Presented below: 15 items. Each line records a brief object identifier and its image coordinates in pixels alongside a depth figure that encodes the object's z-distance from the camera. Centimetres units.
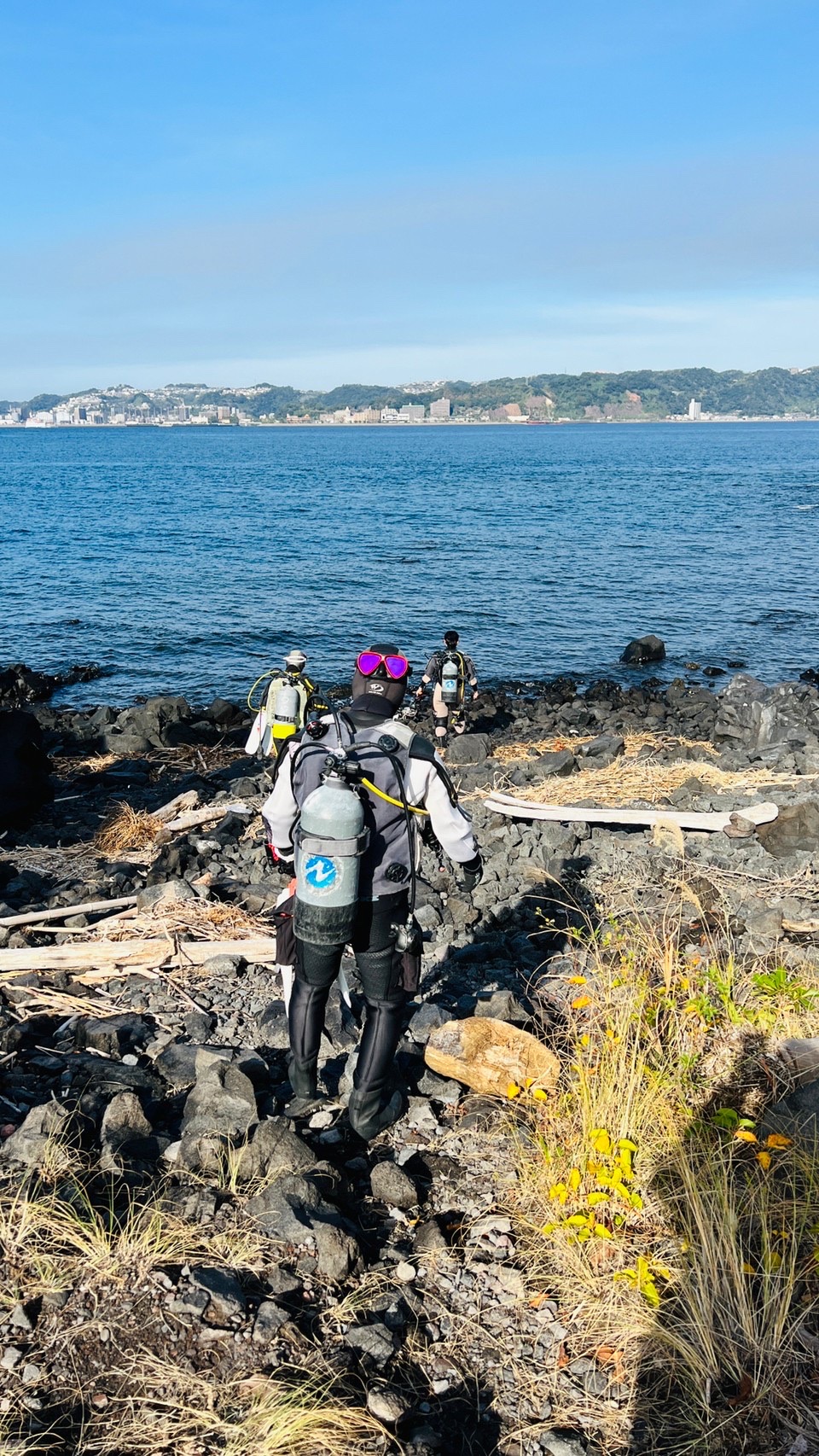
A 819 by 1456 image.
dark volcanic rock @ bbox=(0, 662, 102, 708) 2212
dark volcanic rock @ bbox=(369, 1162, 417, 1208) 471
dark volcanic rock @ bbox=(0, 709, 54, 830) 1223
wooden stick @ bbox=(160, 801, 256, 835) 1137
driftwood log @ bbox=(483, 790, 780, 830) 995
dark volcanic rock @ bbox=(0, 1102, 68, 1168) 457
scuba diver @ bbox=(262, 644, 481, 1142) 470
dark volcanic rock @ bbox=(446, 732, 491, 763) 1488
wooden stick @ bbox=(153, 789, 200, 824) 1200
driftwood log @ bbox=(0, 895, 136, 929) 816
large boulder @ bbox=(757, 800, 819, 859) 933
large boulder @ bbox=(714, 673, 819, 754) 1561
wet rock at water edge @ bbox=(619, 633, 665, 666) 2539
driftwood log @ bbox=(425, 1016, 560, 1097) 536
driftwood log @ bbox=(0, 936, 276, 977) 744
